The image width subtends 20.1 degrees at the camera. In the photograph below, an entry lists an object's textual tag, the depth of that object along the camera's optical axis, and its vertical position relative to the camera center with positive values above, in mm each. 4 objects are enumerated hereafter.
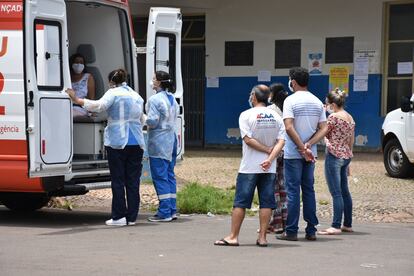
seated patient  16185 -480
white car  20401 -1735
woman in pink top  13655 -1229
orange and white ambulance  13409 -727
